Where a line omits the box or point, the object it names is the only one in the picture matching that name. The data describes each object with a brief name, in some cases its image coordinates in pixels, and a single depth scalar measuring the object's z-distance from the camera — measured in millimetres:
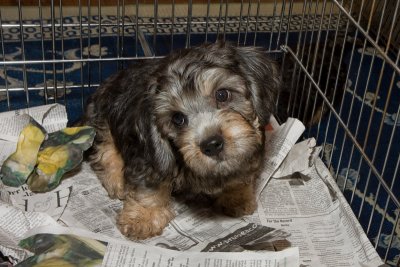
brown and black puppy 407
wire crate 556
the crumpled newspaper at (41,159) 525
